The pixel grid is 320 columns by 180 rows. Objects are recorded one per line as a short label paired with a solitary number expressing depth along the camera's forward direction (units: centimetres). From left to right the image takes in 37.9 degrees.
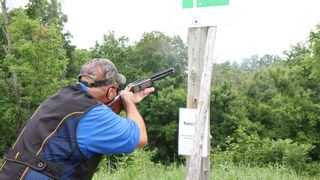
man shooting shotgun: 267
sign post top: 311
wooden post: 319
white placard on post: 329
